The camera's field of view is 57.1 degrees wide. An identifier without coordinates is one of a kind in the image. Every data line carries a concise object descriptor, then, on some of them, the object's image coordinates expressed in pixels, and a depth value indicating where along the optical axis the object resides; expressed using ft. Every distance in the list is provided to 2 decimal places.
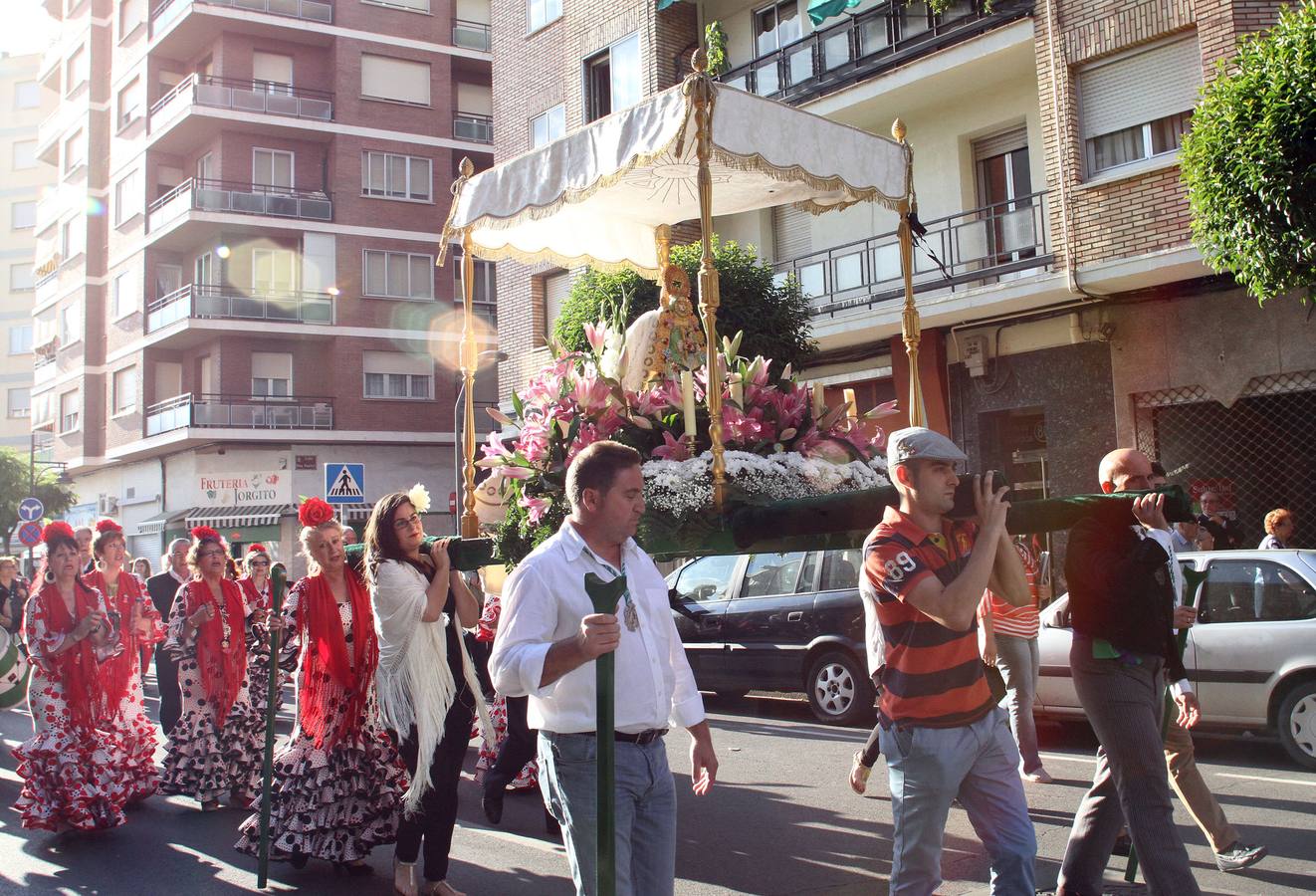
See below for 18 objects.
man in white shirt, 11.67
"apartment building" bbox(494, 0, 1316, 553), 44.07
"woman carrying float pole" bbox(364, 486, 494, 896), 18.80
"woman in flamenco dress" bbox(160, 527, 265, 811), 27.43
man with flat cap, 12.87
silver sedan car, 28.17
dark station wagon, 36.94
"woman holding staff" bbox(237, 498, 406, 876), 20.68
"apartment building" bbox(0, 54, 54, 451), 204.23
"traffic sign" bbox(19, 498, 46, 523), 88.94
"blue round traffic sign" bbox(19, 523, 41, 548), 73.51
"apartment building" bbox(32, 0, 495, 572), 107.14
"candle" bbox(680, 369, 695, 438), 18.67
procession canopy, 19.42
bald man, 14.89
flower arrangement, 18.37
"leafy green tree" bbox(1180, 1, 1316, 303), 32.19
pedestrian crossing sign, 56.95
